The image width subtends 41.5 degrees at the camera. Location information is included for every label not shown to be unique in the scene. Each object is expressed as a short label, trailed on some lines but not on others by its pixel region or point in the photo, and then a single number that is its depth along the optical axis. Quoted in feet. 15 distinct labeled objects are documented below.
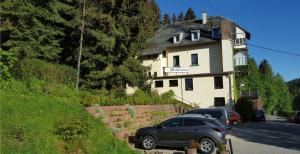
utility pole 90.07
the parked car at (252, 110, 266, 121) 151.53
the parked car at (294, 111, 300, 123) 156.76
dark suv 55.72
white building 151.15
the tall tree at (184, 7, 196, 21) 295.07
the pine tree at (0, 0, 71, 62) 87.97
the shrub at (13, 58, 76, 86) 68.18
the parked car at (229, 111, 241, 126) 109.60
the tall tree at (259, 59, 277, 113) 295.26
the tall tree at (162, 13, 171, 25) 286.50
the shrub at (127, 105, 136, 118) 69.36
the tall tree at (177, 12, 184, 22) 313.22
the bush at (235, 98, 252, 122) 147.95
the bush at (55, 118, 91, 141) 40.11
